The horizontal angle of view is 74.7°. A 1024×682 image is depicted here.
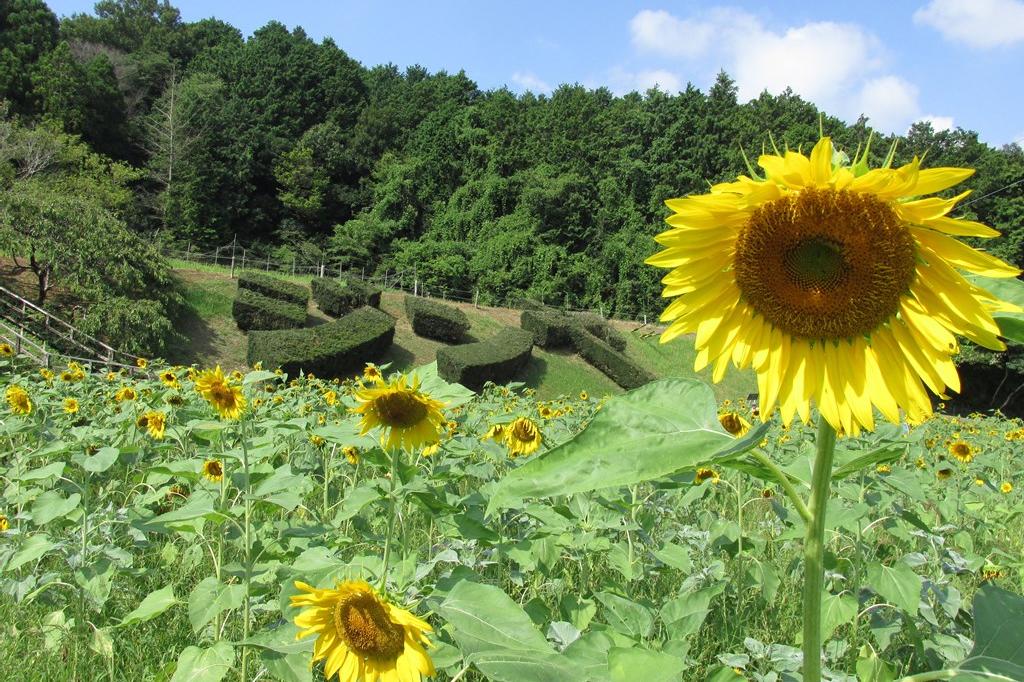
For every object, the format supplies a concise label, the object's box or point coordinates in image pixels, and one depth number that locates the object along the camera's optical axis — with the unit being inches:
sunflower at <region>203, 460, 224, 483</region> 113.1
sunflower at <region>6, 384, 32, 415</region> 160.7
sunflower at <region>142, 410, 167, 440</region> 159.2
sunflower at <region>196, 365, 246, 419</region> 100.1
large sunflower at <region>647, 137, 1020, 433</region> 34.9
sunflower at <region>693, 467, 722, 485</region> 116.0
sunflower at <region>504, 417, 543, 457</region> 126.0
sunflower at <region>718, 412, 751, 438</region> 112.7
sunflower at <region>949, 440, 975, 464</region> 208.2
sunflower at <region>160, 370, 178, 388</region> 202.7
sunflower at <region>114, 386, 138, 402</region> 193.0
